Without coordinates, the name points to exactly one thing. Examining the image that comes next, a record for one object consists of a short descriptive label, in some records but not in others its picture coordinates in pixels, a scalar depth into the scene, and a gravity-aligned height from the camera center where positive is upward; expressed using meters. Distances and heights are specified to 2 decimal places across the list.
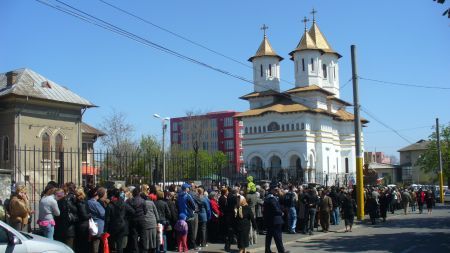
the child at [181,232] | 13.88 -1.71
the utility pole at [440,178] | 49.44 -1.47
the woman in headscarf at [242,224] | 13.80 -1.53
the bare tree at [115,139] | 55.16 +3.17
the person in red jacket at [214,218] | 15.79 -1.58
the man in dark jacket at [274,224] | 13.58 -1.51
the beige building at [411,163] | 105.44 -0.01
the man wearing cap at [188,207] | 14.02 -1.07
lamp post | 39.97 +3.11
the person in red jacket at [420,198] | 33.78 -2.34
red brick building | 122.31 +7.62
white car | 7.95 -1.14
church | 71.44 +6.99
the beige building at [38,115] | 37.97 +4.16
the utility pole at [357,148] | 25.56 +0.79
